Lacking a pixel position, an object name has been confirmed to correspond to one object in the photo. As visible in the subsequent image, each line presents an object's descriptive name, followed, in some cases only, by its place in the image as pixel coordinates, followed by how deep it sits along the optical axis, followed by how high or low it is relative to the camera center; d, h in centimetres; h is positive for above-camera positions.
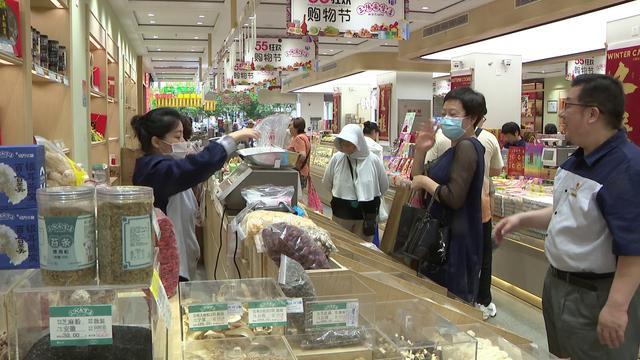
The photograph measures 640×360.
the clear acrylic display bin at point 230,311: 154 -53
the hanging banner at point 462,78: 959 +91
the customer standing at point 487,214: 481 -73
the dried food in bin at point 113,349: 111 -44
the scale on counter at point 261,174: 323 -26
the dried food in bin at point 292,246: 201 -42
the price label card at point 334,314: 164 -54
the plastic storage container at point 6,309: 116 -38
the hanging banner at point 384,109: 1540 +57
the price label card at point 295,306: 160 -51
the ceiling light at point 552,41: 797 +155
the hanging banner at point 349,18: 635 +127
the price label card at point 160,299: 121 -39
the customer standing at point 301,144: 839 -24
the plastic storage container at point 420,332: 169 -65
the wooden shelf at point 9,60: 284 +36
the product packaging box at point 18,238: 142 -28
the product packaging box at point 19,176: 141 -12
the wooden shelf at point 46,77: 358 +37
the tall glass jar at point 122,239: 123 -25
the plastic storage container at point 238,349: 152 -61
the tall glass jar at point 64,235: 117 -23
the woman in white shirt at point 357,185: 535 -54
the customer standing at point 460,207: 321 -45
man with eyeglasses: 223 -43
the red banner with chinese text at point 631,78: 538 +51
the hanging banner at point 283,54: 1051 +142
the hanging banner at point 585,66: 1082 +139
